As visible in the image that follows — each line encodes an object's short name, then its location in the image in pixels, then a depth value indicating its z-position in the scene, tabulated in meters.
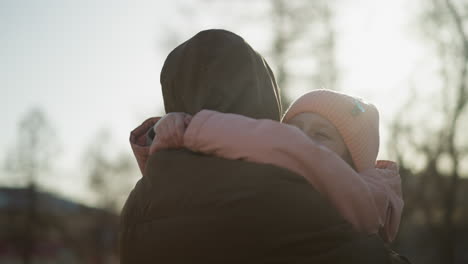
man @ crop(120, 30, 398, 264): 1.75
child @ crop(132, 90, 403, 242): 1.83
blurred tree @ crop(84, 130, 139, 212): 33.72
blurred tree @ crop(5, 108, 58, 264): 26.70
